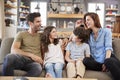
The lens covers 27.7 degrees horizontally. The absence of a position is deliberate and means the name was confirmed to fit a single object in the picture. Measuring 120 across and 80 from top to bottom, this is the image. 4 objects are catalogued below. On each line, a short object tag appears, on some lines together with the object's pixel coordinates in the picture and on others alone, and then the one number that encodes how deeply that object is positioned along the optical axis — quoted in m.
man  2.77
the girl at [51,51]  2.93
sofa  2.83
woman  2.96
